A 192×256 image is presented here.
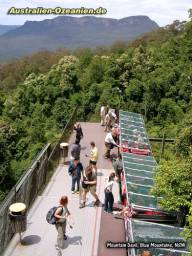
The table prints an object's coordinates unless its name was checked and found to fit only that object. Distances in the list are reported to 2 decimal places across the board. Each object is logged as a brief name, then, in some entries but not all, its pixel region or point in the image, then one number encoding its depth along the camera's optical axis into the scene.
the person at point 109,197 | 13.42
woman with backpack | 10.98
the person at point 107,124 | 23.41
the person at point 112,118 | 23.03
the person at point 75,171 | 14.74
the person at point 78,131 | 19.37
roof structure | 11.58
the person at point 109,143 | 18.62
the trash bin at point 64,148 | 18.39
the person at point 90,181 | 13.27
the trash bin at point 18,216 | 11.30
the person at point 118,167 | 16.42
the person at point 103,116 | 24.27
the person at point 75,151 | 15.89
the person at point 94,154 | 15.77
